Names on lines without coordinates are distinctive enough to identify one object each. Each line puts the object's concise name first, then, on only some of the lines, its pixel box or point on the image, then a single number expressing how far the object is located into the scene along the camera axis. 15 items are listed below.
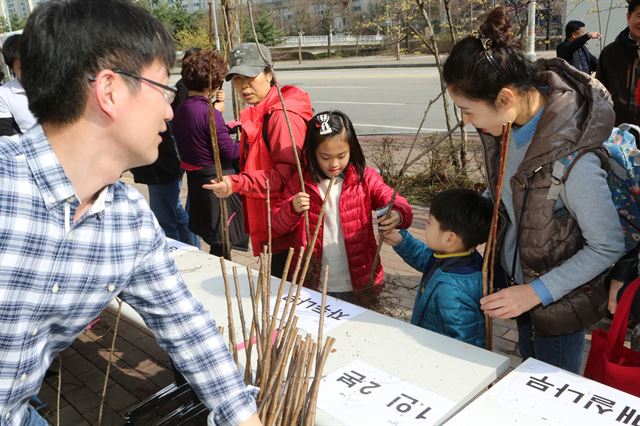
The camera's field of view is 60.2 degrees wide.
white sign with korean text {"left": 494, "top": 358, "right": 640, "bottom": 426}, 1.26
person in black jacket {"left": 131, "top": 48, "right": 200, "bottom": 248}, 3.58
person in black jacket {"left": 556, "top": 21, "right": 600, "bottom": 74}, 5.83
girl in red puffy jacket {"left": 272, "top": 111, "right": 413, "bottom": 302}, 2.30
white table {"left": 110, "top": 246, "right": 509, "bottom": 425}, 1.42
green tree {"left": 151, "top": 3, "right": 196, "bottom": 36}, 30.48
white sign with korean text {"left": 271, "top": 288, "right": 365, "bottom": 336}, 1.78
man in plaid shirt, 0.95
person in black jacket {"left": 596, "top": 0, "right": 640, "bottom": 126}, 3.26
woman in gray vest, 1.51
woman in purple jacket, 3.21
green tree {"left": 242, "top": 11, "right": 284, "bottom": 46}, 31.29
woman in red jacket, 2.49
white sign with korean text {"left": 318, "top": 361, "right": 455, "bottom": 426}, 1.30
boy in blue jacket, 1.76
